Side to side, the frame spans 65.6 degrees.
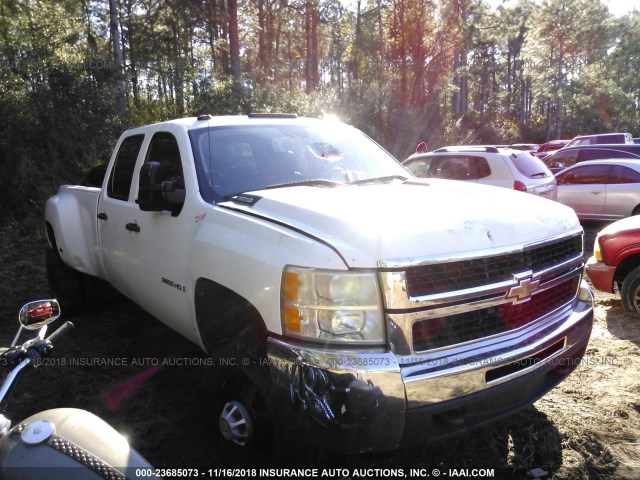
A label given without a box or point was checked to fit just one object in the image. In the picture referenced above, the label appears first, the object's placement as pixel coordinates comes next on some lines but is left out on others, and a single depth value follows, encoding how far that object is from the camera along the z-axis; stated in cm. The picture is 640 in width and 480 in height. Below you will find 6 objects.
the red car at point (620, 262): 493
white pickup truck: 214
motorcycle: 147
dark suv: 1252
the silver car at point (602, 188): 941
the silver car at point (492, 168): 838
